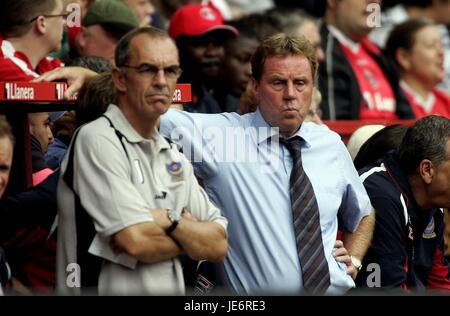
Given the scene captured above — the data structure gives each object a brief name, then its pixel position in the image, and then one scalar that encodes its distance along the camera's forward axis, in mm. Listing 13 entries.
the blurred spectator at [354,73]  18453
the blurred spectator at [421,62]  21328
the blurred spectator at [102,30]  15828
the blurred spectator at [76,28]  16234
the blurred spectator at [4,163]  10125
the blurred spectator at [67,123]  12508
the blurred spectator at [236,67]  17766
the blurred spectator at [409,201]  12352
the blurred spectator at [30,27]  12961
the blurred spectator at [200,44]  17422
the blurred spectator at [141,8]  18266
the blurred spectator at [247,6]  23031
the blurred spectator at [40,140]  11547
